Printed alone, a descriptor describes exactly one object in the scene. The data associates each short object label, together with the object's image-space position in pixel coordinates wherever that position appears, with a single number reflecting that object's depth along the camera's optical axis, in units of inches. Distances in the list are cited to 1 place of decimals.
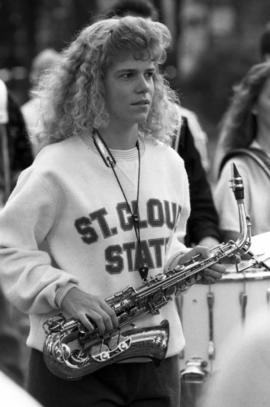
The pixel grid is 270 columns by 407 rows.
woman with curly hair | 294.2
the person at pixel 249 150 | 392.7
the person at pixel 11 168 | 483.1
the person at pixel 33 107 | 327.8
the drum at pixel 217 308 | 369.4
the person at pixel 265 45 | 531.7
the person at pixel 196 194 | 388.9
